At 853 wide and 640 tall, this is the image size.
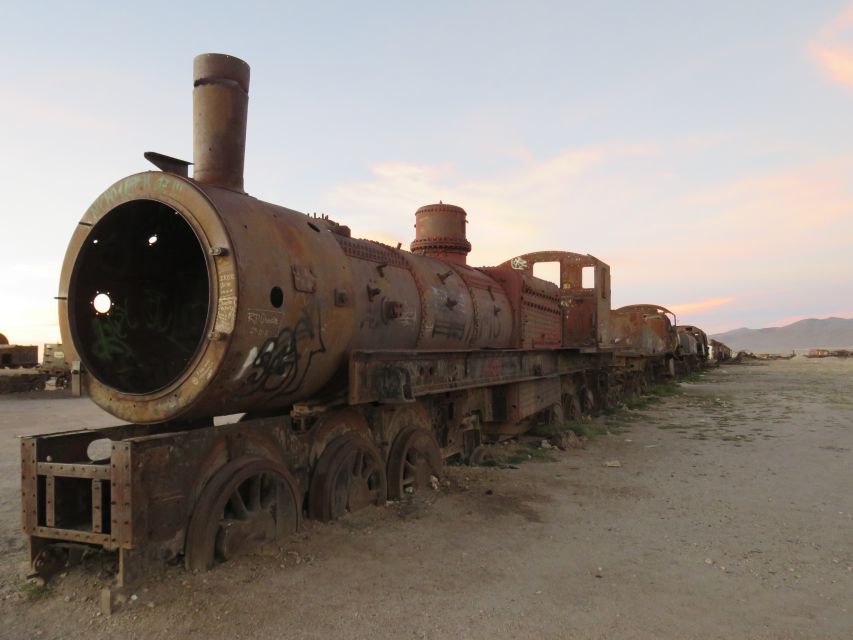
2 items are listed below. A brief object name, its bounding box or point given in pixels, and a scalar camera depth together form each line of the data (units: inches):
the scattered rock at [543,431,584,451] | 385.4
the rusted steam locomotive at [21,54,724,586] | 158.9
